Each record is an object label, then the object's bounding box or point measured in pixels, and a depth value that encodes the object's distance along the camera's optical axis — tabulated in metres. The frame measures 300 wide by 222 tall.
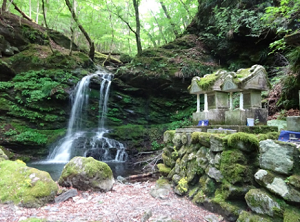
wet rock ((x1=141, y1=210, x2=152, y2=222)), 3.28
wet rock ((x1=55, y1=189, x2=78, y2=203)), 4.16
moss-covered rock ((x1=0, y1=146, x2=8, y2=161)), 5.83
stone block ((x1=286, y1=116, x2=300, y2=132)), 3.27
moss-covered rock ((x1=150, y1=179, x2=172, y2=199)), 4.66
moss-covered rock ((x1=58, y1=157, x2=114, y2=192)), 4.82
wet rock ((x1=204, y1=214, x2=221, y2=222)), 3.21
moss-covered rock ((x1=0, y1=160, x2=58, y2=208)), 3.73
